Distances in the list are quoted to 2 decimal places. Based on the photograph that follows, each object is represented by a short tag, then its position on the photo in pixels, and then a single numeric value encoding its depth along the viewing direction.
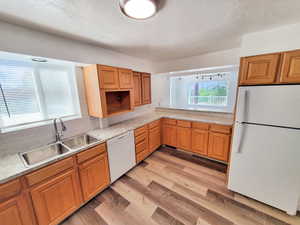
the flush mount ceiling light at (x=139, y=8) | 1.02
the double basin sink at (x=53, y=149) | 1.58
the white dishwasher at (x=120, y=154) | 1.97
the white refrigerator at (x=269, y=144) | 1.34
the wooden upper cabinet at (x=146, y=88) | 3.06
